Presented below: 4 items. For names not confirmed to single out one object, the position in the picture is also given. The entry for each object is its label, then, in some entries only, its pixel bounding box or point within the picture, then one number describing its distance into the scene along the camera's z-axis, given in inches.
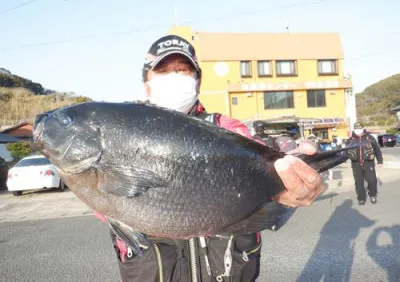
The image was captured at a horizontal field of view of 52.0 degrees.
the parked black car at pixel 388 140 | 1594.5
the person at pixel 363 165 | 357.7
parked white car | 517.3
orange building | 1332.4
